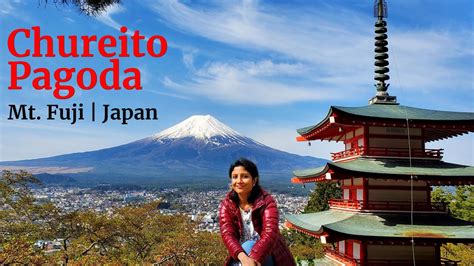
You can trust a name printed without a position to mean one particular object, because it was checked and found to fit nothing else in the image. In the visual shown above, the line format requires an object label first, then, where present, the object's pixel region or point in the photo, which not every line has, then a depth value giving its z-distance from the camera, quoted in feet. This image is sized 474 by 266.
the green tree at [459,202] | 89.61
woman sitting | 13.09
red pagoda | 43.24
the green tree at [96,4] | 20.40
